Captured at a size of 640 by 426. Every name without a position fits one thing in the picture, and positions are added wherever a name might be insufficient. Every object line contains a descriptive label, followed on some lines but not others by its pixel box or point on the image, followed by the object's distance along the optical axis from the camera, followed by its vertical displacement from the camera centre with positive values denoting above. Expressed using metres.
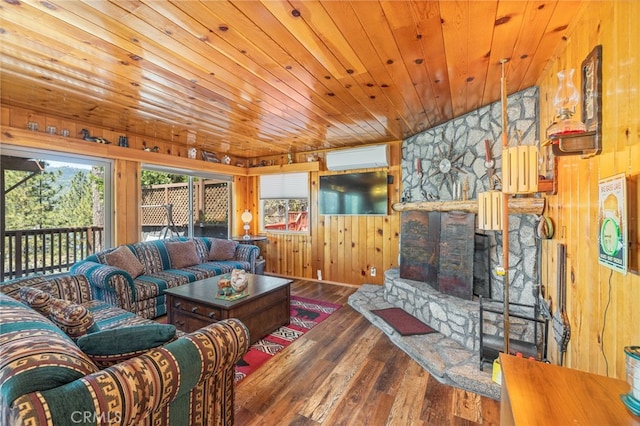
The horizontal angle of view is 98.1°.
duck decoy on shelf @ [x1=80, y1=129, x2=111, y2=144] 3.35 +0.92
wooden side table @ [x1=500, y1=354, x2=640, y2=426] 0.75 -0.56
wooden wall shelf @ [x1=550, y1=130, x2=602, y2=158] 1.17 +0.29
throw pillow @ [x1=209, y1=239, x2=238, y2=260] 4.46 -0.61
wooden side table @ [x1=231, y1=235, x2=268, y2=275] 4.61 -0.57
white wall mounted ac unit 4.19 +0.86
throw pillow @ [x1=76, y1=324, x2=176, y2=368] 1.15 -0.56
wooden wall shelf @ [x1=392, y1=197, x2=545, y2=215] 2.05 +0.06
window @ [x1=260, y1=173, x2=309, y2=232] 5.17 +0.20
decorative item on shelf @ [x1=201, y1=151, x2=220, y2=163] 4.82 +0.98
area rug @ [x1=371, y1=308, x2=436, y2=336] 2.76 -1.18
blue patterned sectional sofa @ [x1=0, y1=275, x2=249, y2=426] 0.81 -0.57
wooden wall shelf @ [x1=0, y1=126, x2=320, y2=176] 2.83 +0.79
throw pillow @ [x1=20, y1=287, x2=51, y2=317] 1.53 -0.50
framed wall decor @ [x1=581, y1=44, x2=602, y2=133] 1.19 +0.55
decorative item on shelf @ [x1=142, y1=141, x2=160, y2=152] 3.98 +0.94
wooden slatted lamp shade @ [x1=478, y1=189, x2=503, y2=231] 1.54 +0.01
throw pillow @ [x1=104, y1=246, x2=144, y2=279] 3.18 -0.57
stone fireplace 2.37 -0.27
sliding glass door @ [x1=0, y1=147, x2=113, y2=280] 2.99 +0.04
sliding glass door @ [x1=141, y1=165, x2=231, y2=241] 4.49 +0.16
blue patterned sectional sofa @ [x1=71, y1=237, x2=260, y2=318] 2.83 -0.70
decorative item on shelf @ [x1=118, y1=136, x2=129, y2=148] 3.68 +0.94
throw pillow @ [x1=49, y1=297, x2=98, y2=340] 1.42 -0.55
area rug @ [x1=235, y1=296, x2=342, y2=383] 2.34 -1.27
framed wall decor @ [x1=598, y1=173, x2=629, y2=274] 0.94 -0.04
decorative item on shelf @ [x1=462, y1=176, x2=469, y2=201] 2.78 +0.24
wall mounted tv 4.37 +0.30
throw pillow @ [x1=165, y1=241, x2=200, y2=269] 3.93 -0.60
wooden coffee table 2.50 -0.90
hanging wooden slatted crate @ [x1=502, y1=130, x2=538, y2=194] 1.40 +0.22
